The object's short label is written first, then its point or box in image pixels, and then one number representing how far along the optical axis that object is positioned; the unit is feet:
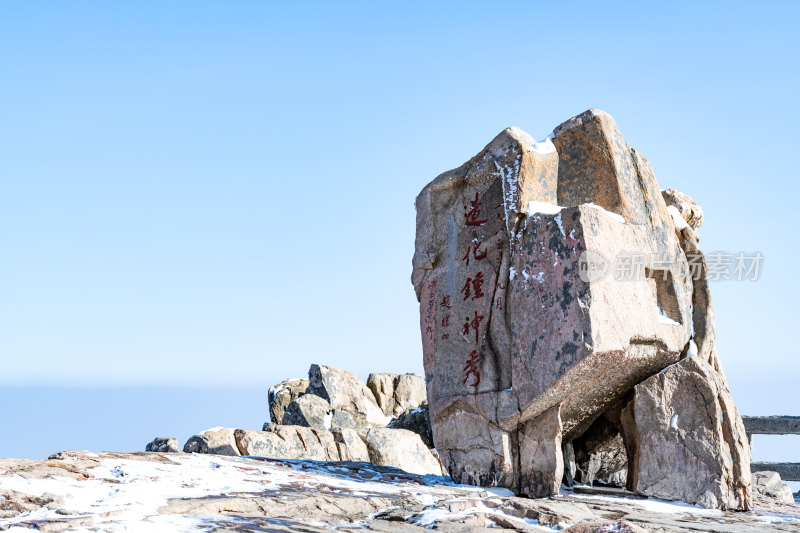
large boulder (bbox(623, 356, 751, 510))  26.40
